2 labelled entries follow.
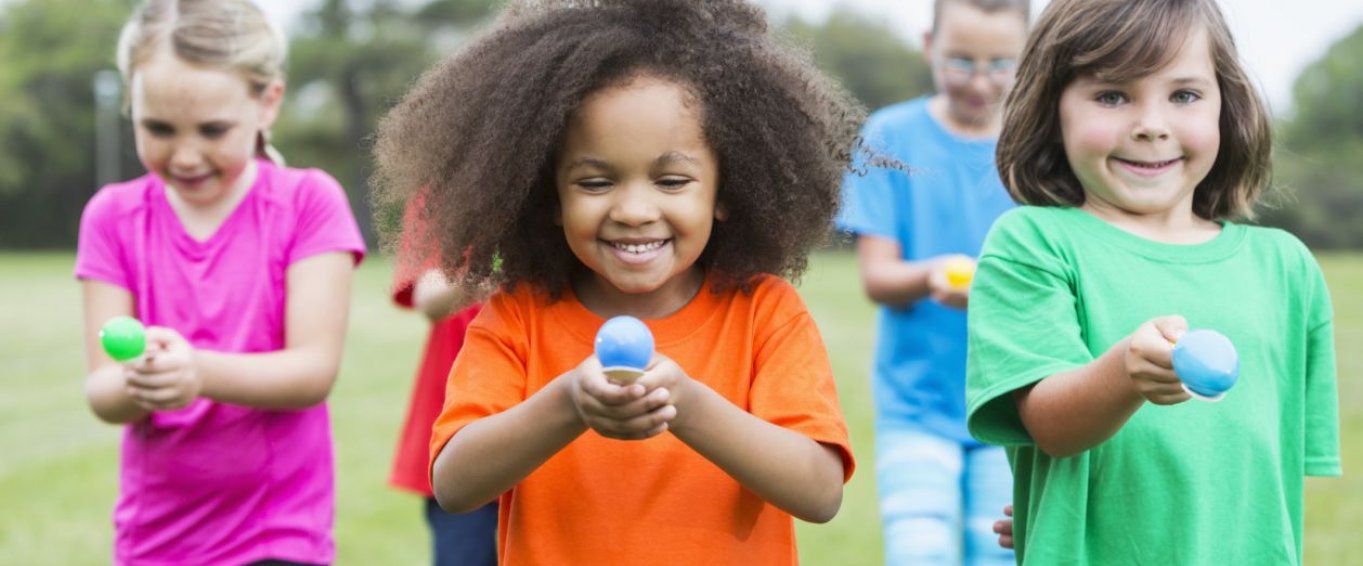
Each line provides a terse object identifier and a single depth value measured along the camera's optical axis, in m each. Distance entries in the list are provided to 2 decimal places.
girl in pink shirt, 3.61
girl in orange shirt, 2.56
